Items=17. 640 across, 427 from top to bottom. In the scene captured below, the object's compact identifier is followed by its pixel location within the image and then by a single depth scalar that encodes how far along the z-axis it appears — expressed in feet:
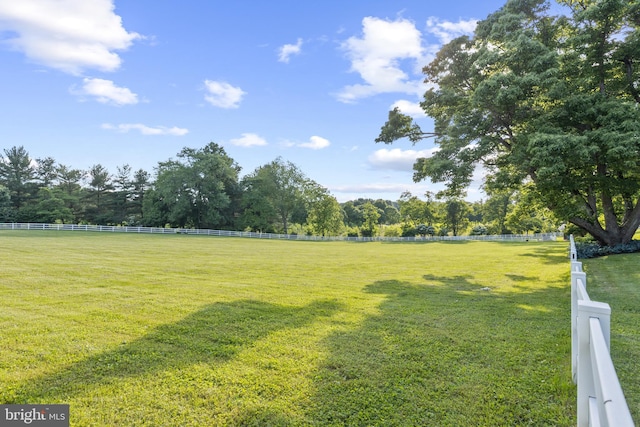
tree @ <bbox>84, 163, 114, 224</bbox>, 152.76
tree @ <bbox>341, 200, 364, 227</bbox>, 237.82
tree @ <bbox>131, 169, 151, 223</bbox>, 156.87
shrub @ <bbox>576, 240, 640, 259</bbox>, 46.91
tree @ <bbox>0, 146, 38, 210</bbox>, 139.03
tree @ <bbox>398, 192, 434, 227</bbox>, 166.20
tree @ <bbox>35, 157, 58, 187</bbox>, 147.41
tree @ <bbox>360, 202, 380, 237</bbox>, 159.94
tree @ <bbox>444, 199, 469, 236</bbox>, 161.99
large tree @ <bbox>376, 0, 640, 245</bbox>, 33.86
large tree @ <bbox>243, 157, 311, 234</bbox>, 147.84
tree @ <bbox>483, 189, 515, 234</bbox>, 161.68
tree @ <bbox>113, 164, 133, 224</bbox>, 154.30
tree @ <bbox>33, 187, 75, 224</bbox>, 133.08
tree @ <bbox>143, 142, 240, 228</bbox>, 135.54
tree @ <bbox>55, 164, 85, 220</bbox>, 148.15
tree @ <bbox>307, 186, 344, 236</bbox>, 154.51
